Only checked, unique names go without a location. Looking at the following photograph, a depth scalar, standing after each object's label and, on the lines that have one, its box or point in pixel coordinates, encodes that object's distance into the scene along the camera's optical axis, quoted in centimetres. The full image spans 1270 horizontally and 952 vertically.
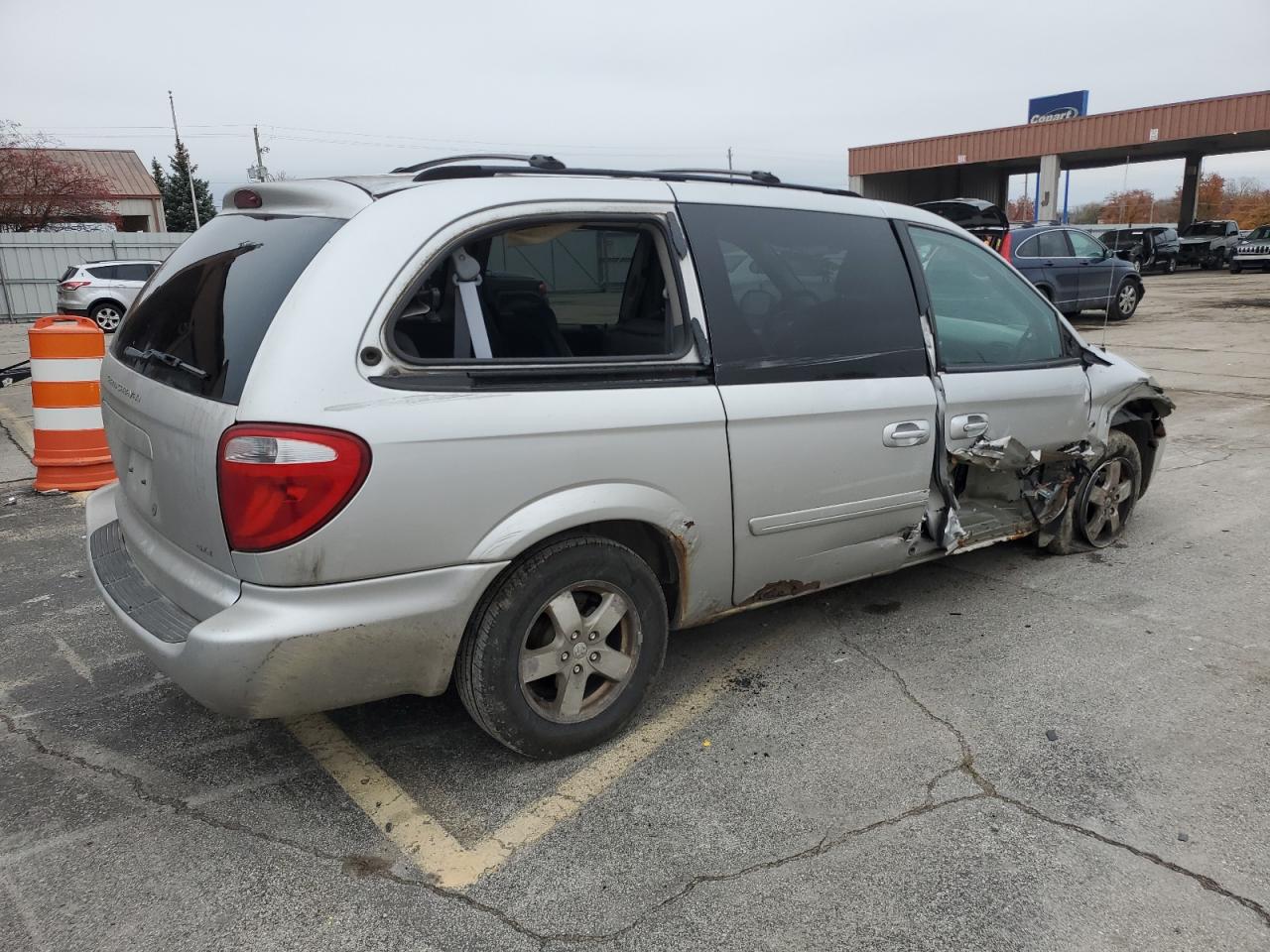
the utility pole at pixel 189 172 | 5830
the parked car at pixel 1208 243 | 3306
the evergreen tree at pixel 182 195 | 5972
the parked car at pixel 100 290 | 2003
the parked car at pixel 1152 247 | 2811
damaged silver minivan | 246
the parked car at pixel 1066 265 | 1503
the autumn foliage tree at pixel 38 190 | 3444
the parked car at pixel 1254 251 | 2888
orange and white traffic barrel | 630
